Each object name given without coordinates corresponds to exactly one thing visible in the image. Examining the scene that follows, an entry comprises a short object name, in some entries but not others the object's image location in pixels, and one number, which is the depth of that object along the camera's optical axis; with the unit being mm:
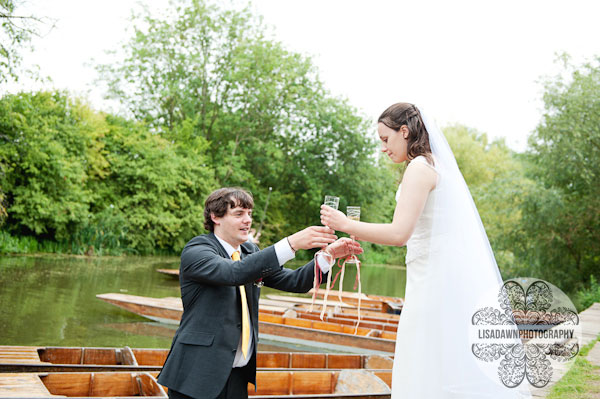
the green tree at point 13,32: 10570
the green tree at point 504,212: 14836
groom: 2186
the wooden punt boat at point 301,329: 7598
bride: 2170
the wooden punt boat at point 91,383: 3875
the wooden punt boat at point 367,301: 11164
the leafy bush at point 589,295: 12203
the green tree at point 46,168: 15664
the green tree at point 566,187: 13570
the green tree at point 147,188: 20719
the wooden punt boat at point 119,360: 4477
